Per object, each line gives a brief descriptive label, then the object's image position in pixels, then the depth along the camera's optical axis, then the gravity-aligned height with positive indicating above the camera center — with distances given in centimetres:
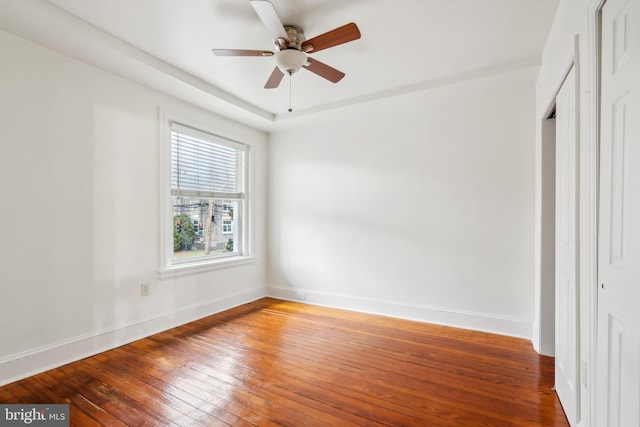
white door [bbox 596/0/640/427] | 98 -4
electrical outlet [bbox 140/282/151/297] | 303 -78
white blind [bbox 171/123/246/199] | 344 +58
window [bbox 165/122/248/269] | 345 +16
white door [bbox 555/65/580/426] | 156 -25
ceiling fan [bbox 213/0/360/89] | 187 +114
